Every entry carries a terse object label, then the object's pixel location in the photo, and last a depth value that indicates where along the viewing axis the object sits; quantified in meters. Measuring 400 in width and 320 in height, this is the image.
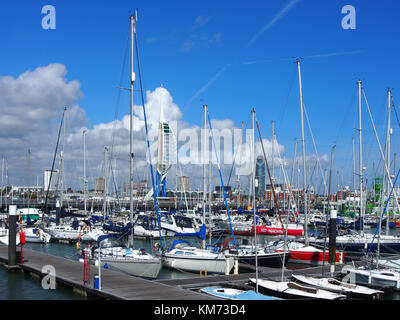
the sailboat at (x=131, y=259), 27.88
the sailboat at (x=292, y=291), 21.44
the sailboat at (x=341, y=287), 22.78
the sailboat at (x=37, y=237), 48.95
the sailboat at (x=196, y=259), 30.27
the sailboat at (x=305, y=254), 33.88
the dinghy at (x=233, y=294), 20.23
